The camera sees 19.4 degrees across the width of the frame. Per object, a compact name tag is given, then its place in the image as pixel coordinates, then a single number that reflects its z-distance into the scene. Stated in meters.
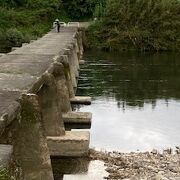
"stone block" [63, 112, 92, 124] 18.12
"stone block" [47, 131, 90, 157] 14.17
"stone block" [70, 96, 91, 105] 21.50
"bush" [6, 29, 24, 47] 42.09
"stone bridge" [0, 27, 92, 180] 9.94
